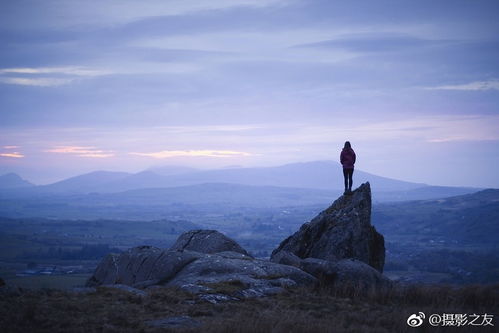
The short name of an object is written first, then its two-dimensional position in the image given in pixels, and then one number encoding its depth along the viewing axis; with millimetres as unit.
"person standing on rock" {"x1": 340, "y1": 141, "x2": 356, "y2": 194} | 29736
